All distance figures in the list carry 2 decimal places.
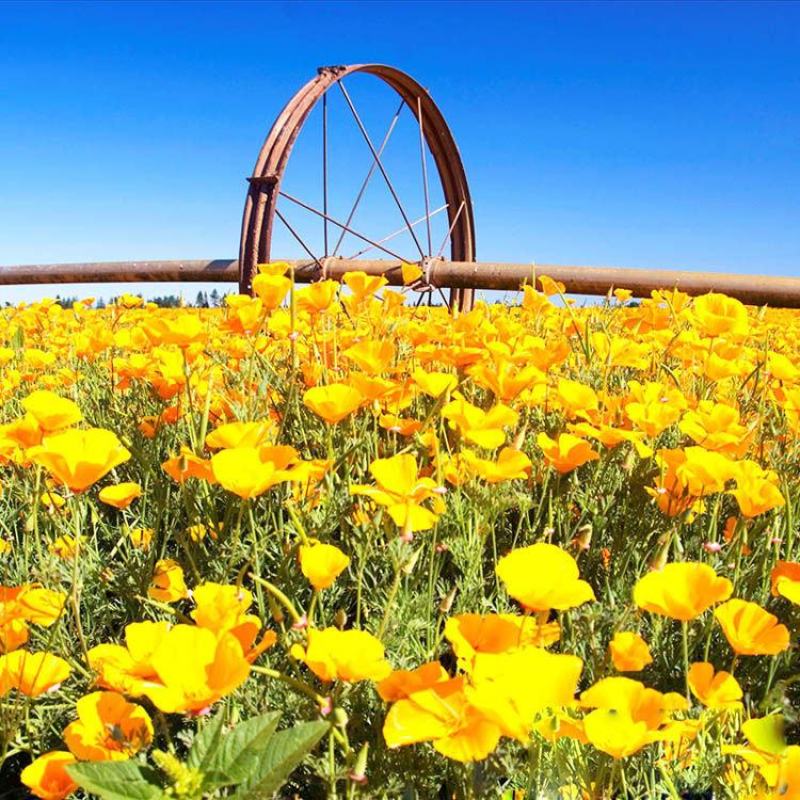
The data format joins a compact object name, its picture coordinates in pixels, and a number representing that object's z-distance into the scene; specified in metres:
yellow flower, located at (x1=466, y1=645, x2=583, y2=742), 0.68
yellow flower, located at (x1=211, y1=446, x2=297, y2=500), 1.00
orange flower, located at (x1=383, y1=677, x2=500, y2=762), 0.70
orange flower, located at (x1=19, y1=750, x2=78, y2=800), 0.85
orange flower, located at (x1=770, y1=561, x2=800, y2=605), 1.04
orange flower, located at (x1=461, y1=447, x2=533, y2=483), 1.17
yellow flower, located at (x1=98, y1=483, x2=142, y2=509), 1.35
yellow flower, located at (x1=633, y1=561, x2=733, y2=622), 0.91
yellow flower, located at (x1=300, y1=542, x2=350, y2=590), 0.97
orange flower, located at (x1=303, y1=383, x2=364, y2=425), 1.27
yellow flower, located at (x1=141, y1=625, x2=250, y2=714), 0.74
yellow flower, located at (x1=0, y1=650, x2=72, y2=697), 0.97
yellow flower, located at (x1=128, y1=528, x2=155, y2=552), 1.52
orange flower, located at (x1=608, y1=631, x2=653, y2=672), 0.95
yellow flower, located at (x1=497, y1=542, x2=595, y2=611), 0.83
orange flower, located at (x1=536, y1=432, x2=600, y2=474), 1.36
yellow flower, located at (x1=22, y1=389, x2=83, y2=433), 1.19
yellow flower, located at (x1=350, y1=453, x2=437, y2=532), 1.03
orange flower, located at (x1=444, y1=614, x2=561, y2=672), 0.84
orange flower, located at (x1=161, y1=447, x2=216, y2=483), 1.23
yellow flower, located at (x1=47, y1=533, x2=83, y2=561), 1.43
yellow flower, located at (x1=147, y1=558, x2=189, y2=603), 1.25
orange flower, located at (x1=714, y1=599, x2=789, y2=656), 0.99
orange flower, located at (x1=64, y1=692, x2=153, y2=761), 0.86
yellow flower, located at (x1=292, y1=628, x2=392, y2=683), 0.83
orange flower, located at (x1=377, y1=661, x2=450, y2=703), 0.79
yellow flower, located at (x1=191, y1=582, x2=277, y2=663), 0.85
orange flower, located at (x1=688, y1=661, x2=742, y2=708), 0.98
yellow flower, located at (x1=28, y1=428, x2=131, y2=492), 1.04
